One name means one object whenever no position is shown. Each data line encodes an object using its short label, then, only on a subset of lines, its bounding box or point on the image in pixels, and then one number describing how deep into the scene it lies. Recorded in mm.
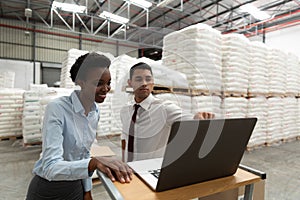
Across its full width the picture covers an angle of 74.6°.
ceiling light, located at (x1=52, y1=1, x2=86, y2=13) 4413
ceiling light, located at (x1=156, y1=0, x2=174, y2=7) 4422
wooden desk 579
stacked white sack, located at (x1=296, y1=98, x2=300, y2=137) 4689
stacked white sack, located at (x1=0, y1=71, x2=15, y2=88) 6305
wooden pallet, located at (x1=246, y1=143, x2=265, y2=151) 3723
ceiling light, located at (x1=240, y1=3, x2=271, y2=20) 4774
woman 670
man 880
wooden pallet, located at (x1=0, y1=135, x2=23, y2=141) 4365
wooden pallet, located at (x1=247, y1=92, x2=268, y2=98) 3742
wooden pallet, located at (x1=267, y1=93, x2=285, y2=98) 4059
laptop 527
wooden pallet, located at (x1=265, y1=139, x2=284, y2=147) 4086
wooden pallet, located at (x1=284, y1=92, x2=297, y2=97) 4429
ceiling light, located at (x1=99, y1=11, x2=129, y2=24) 4405
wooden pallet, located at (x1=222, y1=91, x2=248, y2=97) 3363
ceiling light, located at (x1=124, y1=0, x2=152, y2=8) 4316
